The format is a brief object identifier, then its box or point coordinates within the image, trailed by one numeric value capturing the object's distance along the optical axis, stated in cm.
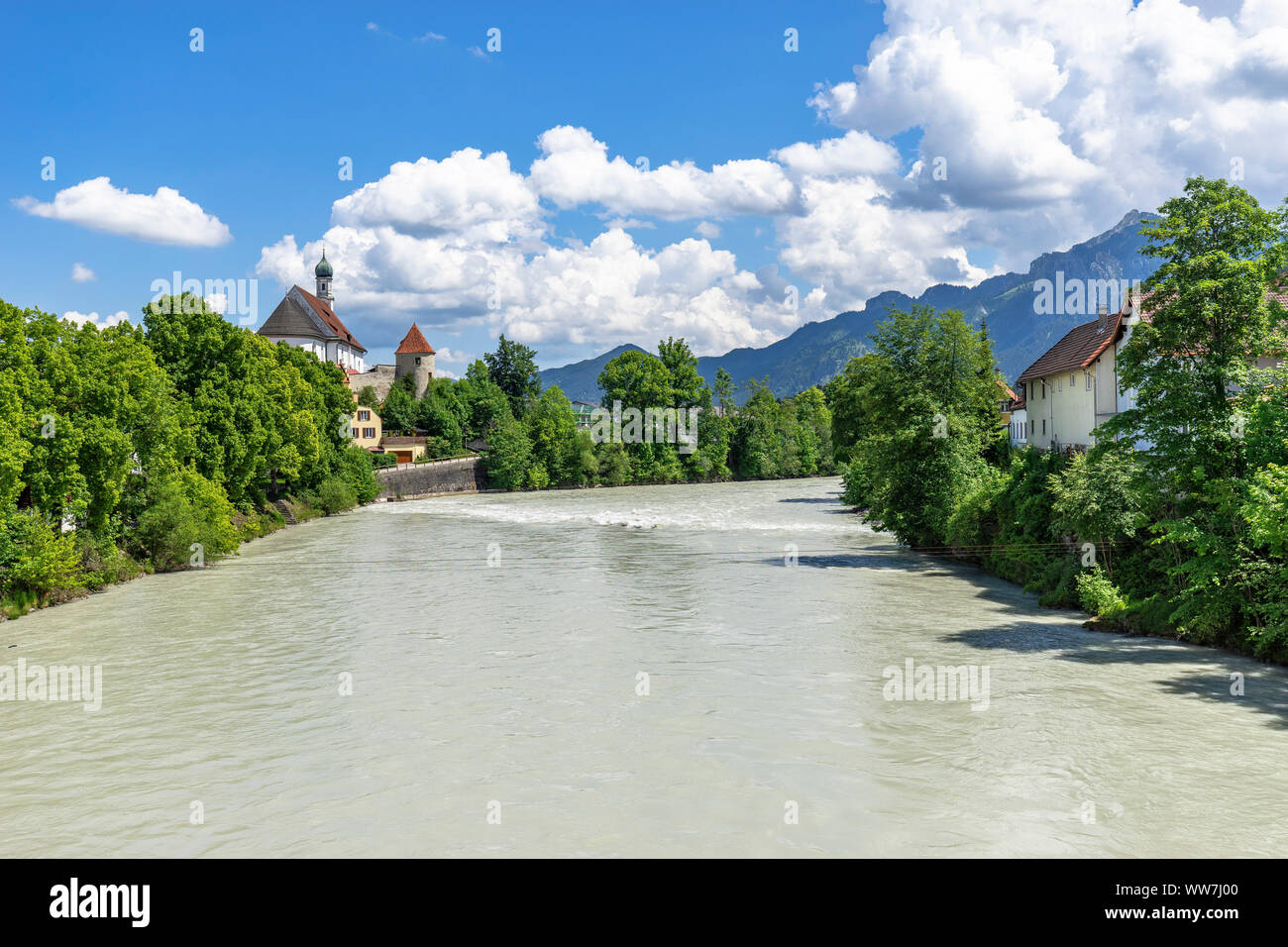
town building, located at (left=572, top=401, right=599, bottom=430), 11912
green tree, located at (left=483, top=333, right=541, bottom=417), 14450
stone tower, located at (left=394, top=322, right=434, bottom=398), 14825
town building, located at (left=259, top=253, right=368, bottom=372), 13600
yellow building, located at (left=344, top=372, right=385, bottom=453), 11356
